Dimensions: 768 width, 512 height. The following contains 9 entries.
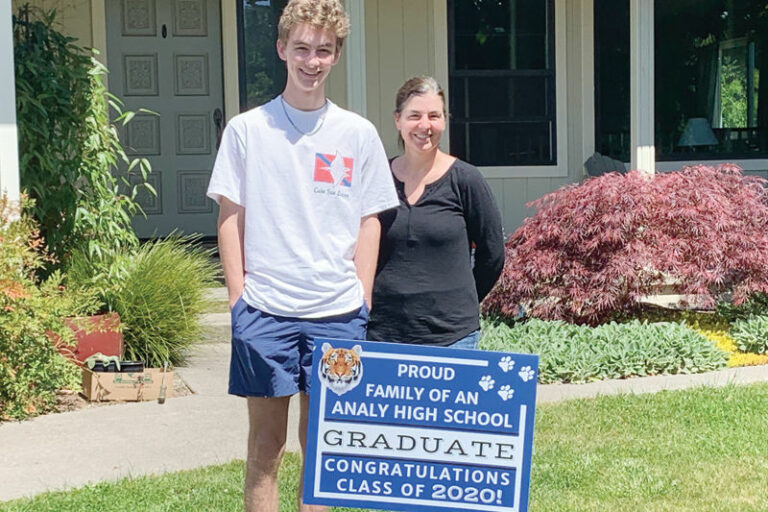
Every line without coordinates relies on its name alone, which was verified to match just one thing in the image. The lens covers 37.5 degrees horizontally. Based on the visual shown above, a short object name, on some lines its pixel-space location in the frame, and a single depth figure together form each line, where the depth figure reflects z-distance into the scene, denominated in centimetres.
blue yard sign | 339
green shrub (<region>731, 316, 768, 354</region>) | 767
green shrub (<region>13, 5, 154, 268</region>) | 725
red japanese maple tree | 778
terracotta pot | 675
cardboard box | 642
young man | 330
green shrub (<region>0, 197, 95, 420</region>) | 586
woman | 372
